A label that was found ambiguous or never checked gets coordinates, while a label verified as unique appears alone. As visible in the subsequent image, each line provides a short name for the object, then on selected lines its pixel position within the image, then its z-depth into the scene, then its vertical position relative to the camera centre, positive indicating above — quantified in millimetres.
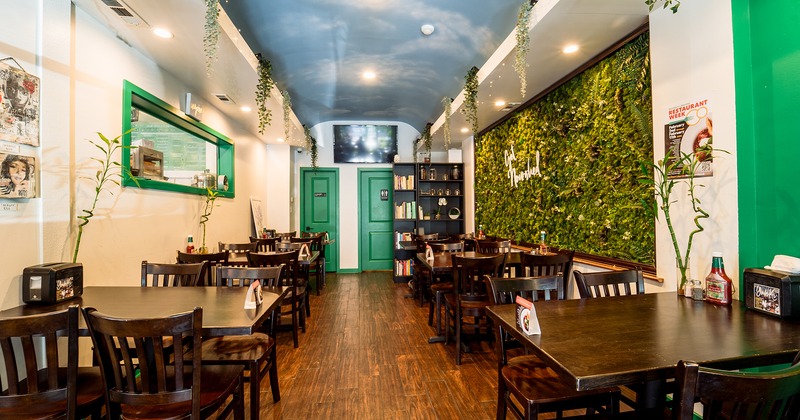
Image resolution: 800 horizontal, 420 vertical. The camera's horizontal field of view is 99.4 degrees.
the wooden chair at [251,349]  1928 -842
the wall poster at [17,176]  1884 +242
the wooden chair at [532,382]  1535 -825
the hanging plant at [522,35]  2713 +1484
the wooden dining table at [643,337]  1145 -515
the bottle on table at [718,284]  1875 -404
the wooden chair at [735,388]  876 -460
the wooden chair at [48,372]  1291 -622
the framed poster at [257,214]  5991 +39
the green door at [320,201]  7641 +331
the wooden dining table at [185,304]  1623 -502
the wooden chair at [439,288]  3592 -824
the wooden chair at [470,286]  2984 -678
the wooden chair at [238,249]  3952 -422
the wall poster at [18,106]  1884 +647
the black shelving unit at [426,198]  6855 +347
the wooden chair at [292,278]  3246 -640
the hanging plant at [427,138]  6758 +1550
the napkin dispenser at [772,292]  1594 -392
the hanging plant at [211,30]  2393 +1387
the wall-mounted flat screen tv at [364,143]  7582 +1620
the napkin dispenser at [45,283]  1938 -375
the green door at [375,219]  7641 -85
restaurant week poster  2166 +539
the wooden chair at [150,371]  1306 -648
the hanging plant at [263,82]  3664 +1483
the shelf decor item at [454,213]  6986 +33
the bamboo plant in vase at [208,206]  4214 +137
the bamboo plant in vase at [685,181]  2104 +209
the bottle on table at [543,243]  3838 -341
